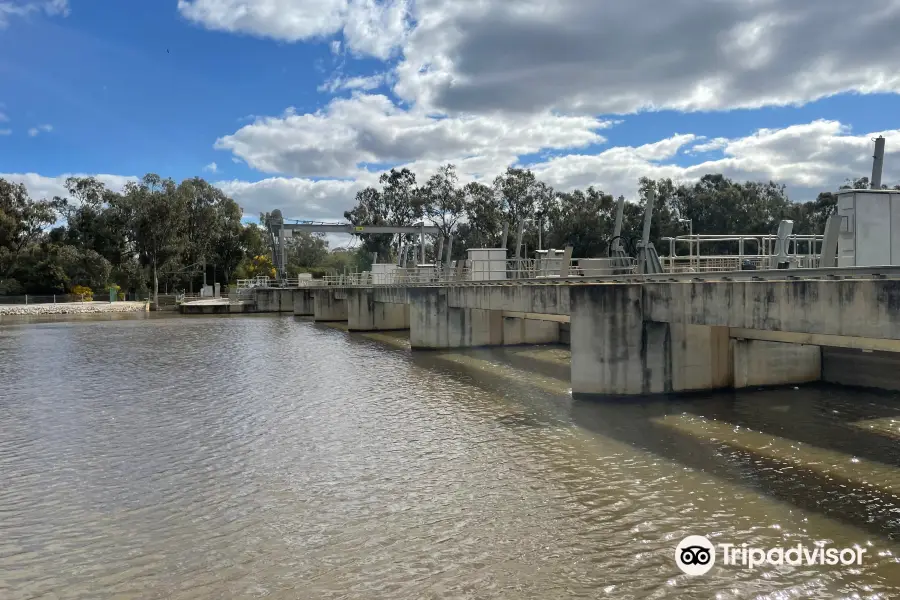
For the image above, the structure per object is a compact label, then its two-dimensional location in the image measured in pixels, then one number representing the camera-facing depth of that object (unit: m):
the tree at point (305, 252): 140.38
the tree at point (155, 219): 98.31
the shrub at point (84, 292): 92.62
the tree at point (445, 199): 95.56
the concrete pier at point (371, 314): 53.47
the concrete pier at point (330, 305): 67.88
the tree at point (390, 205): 105.91
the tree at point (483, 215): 90.88
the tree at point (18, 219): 91.81
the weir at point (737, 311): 14.52
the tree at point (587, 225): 77.12
